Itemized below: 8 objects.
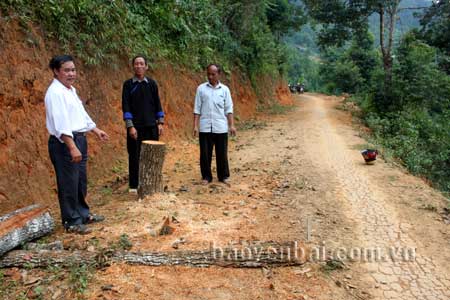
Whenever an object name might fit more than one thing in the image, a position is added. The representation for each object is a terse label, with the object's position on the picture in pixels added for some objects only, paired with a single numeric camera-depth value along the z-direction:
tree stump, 4.65
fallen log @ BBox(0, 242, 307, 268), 3.16
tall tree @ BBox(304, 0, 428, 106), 15.02
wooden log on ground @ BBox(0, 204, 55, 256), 3.24
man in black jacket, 4.81
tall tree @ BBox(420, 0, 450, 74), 15.55
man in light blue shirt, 5.53
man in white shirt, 3.47
